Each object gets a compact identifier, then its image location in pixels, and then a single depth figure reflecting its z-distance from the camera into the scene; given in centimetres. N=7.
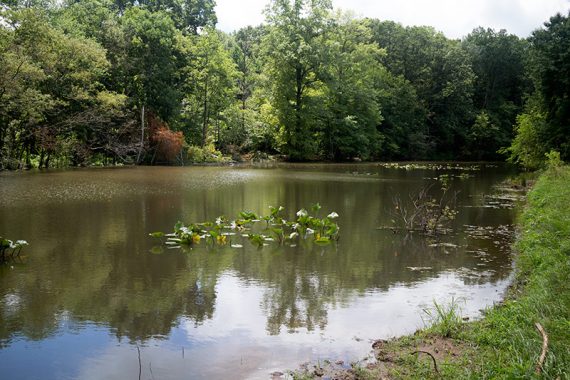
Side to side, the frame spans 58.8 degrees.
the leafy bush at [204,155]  4038
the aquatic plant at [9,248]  907
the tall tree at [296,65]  4441
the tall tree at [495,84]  6147
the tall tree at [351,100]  4844
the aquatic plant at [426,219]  1298
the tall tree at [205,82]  4172
